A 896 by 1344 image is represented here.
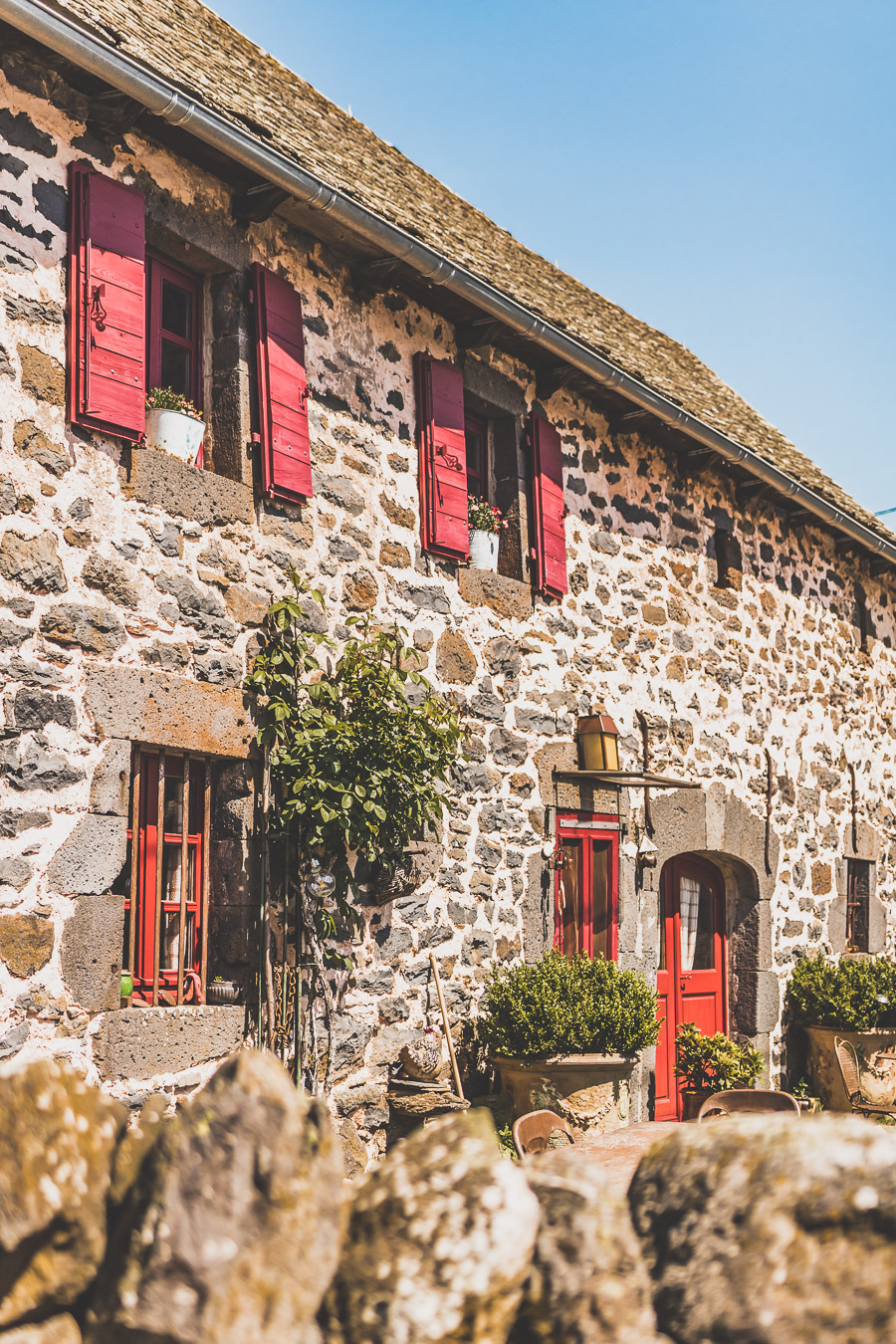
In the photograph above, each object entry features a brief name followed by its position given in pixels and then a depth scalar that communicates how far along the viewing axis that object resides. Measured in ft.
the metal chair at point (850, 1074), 26.40
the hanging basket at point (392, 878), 20.51
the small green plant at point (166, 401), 18.17
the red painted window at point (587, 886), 25.29
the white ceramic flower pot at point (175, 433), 18.10
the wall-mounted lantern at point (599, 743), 25.31
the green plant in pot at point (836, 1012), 31.60
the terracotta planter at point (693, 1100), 27.96
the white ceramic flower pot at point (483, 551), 24.04
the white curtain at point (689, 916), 30.55
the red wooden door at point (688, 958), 29.09
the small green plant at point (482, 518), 24.36
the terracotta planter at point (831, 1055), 31.45
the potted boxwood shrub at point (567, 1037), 21.86
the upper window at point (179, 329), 19.29
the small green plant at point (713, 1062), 27.91
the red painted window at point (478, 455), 25.35
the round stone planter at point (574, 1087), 21.91
